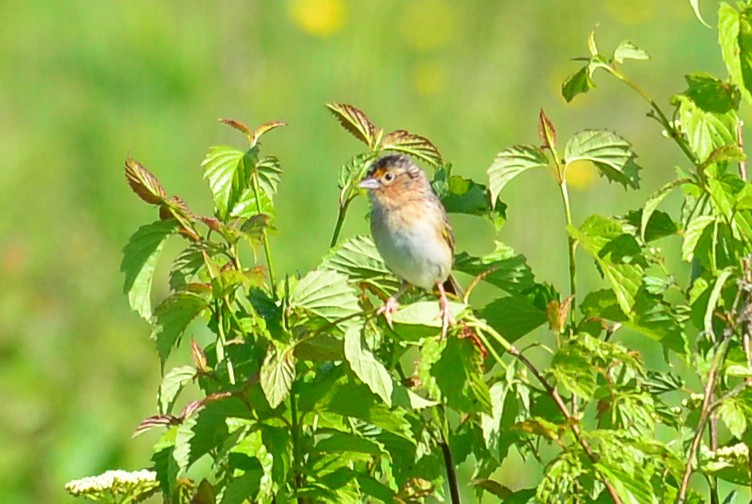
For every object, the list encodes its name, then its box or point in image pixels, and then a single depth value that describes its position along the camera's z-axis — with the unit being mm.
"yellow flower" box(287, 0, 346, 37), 19375
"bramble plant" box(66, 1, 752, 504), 4738
